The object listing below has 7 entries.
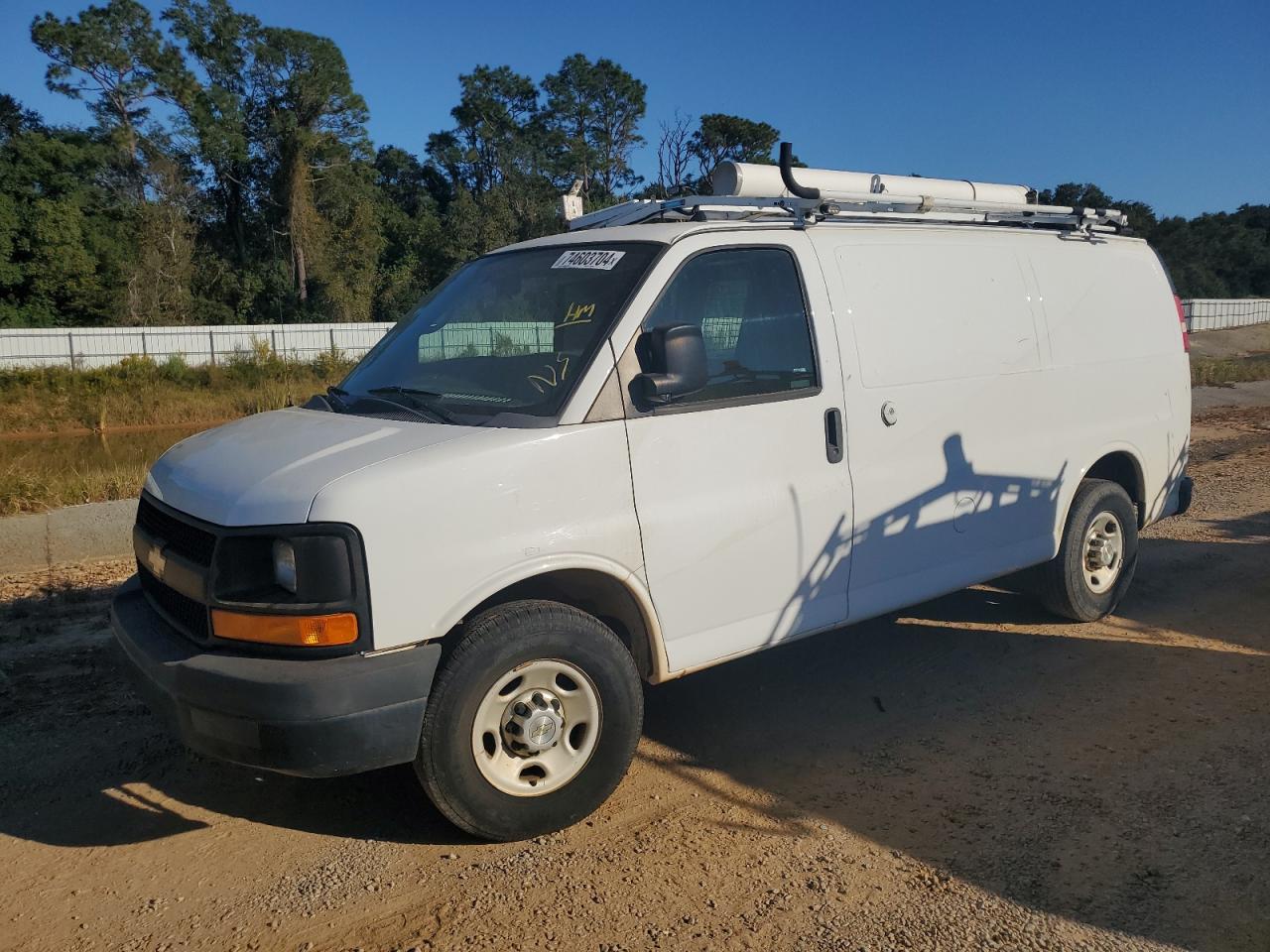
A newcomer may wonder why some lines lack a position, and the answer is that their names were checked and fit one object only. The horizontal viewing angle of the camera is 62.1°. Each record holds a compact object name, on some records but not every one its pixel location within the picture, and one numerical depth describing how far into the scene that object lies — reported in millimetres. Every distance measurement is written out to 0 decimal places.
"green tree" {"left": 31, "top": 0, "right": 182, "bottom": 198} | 51844
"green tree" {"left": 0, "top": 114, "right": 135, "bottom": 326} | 43531
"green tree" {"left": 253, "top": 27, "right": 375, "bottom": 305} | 51969
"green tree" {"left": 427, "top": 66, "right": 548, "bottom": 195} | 66938
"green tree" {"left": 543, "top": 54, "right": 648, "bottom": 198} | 66625
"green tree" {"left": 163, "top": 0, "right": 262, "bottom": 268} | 53406
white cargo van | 3418
